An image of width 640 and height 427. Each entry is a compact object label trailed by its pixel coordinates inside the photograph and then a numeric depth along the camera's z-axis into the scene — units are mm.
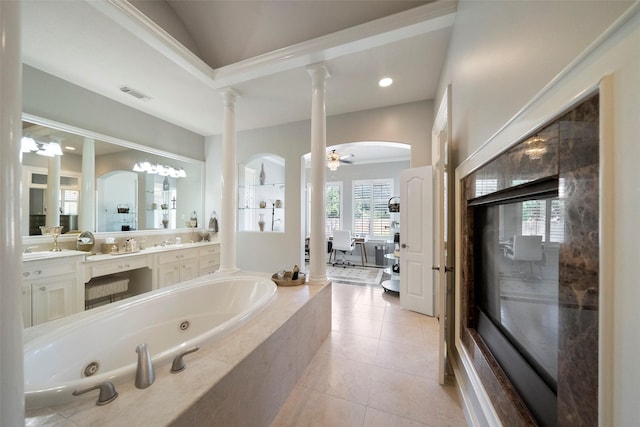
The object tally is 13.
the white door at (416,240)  2973
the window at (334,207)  6961
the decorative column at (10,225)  549
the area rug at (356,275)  4590
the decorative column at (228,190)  3094
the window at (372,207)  6504
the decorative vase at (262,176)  4352
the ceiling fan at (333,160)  4222
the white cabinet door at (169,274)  3457
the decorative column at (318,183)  2561
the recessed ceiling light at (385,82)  2723
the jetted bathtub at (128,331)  1098
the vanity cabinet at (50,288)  2232
